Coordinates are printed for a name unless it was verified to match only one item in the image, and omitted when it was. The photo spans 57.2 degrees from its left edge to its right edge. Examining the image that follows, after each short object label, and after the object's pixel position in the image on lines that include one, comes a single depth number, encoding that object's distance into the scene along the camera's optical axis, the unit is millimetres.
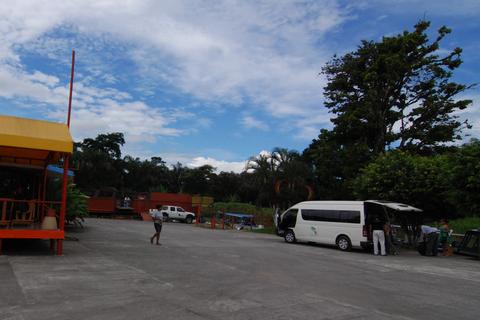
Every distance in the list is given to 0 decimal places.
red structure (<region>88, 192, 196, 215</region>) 44250
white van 19000
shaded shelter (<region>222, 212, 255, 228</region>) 36644
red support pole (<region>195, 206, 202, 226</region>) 39500
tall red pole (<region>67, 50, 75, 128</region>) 13411
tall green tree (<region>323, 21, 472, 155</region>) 31766
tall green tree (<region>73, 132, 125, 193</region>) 59250
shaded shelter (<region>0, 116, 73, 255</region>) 11453
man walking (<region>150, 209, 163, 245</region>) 17103
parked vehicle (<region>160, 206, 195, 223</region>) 44119
